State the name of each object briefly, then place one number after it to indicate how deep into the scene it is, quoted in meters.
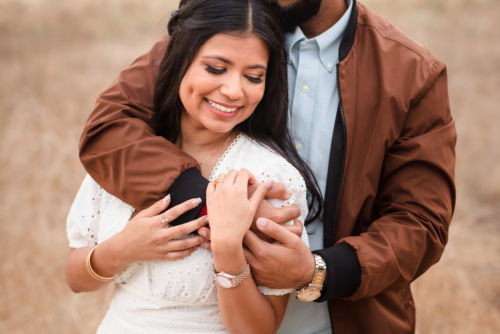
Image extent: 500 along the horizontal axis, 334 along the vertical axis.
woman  1.90
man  2.01
